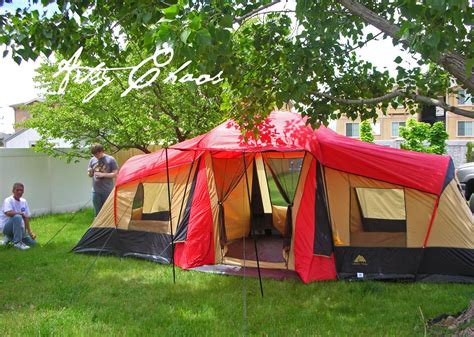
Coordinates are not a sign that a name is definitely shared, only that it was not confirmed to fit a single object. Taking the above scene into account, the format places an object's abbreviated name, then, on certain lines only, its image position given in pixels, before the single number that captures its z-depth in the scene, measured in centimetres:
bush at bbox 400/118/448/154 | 1441
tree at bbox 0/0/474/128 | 308
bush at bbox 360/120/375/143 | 2310
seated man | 750
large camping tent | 574
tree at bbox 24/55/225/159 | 1024
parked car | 905
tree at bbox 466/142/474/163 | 2028
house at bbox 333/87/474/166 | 4009
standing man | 807
